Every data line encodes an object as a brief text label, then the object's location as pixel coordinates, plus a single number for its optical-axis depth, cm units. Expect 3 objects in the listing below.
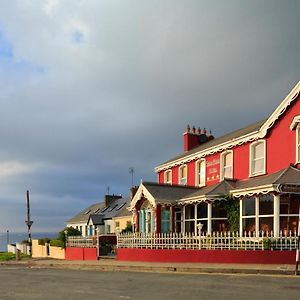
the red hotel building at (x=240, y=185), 2258
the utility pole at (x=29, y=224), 4316
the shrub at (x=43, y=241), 4359
